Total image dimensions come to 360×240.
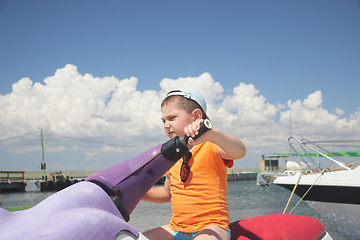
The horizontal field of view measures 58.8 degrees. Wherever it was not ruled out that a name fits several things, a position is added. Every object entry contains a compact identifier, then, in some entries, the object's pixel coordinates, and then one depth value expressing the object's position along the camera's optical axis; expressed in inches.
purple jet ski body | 42.0
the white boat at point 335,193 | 272.7
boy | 71.7
